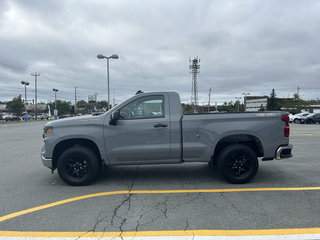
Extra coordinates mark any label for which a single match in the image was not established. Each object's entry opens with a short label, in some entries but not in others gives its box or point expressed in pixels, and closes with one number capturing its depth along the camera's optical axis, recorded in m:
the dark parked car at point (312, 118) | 30.19
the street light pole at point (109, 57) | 22.05
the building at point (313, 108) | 59.70
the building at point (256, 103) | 81.71
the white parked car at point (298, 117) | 31.48
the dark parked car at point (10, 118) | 58.03
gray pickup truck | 5.04
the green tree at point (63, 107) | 106.06
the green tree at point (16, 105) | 78.38
